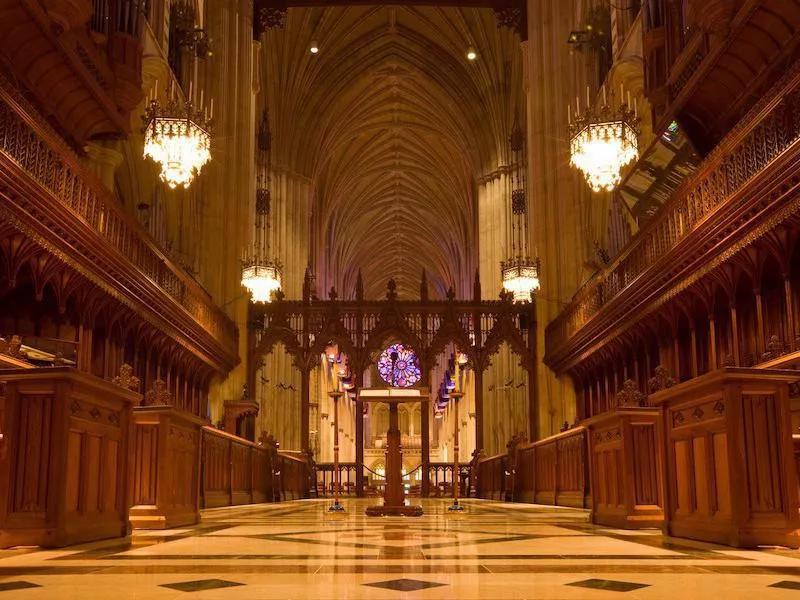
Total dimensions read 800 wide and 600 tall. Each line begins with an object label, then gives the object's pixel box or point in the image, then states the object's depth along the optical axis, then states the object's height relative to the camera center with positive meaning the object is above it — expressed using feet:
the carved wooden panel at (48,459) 17.81 +0.13
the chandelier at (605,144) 41.47 +14.37
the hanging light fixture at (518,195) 90.17 +26.46
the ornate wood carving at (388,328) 68.69 +10.16
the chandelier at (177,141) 41.19 +14.52
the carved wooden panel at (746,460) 17.54 -0.01
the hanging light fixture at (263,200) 84.76 +25.31
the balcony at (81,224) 28.76 +8.96
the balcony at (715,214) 27.61 +8.75
